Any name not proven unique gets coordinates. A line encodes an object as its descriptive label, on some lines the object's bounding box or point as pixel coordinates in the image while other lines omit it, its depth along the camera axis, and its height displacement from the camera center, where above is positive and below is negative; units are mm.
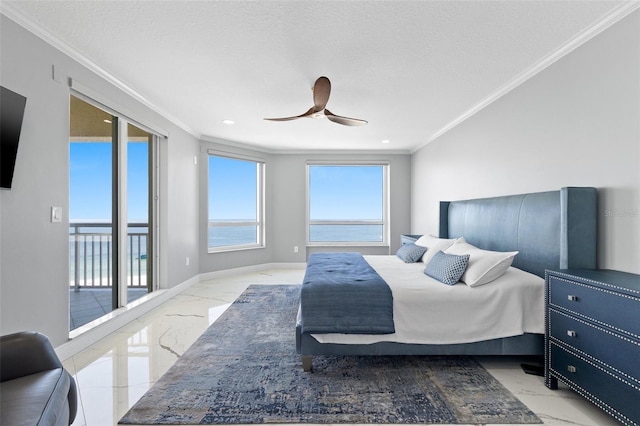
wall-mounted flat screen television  2010 +507
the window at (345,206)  6773 +79
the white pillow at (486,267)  2471 -451
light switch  2486 -36
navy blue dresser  1591 -711
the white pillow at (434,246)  3686 -427
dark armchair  1169 -725
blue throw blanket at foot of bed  2330 -714
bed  2229 -759
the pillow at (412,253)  3775 -521
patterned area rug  1859 -1194
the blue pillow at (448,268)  2592 -488
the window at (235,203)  5852 +124
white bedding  2359 -776
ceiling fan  2844 +995
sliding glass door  3537 -7
